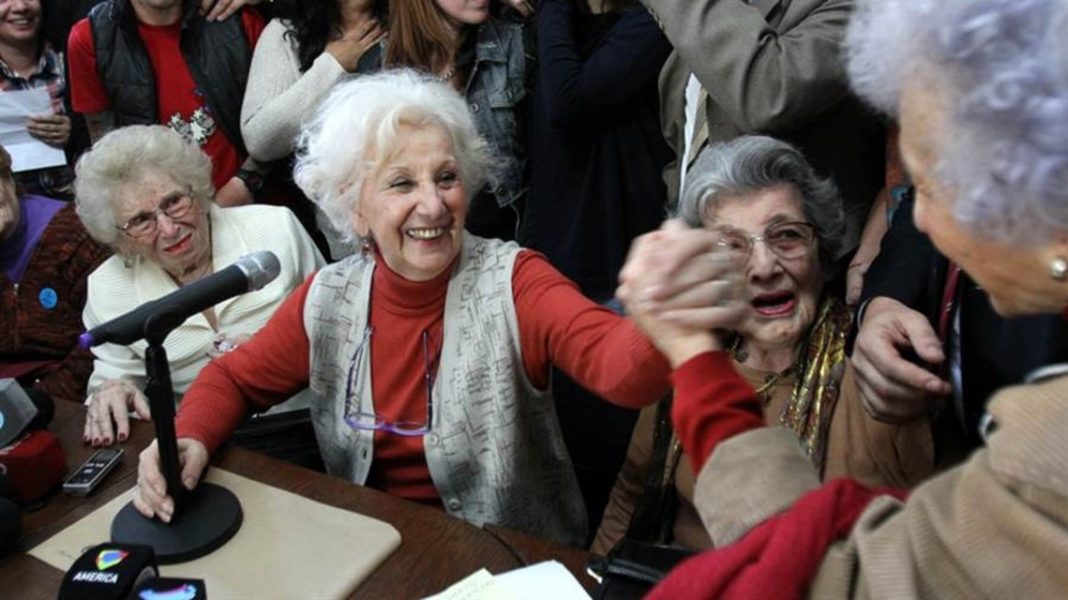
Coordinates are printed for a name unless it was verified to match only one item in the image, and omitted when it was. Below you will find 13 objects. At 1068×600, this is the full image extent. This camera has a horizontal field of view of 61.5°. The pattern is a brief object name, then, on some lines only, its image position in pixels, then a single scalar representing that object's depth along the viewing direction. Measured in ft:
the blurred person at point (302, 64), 9.06
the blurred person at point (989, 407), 2.19
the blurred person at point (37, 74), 10.43
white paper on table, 4.41
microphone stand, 4.74
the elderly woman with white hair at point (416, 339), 6.03
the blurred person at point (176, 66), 9.67
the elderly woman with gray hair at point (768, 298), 5.80
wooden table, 4.66
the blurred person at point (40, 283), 8.45
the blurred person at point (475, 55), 8.49
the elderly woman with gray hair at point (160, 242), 7.63
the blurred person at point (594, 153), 7.36
